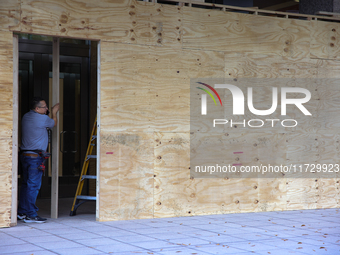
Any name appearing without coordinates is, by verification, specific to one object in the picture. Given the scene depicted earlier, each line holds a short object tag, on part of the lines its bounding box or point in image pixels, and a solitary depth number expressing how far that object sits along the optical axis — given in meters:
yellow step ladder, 7.54
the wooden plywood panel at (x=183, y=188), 7.45
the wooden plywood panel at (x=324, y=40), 8.62
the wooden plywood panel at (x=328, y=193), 8.59
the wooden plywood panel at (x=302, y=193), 8.38
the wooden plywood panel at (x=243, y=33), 7.73
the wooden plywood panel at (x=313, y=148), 8.39
